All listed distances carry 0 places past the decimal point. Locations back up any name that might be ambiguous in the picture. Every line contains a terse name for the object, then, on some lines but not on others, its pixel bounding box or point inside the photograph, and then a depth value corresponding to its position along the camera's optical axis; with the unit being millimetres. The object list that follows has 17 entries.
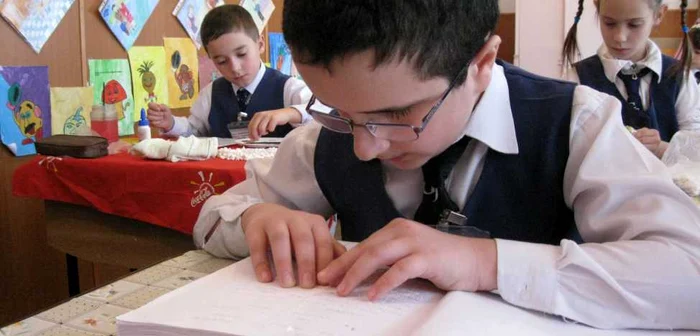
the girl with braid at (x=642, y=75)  1814
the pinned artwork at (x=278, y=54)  3170
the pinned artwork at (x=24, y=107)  1819
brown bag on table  1561
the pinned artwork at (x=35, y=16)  1815
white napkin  1514
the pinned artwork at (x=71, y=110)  1974
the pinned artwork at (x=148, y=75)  2250
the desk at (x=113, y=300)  604
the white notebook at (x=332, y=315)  502
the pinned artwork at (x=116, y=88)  2104
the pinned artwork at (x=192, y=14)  2482
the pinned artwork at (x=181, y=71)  2432
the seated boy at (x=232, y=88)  2141
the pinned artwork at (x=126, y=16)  2141
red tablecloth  1429
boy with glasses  564
